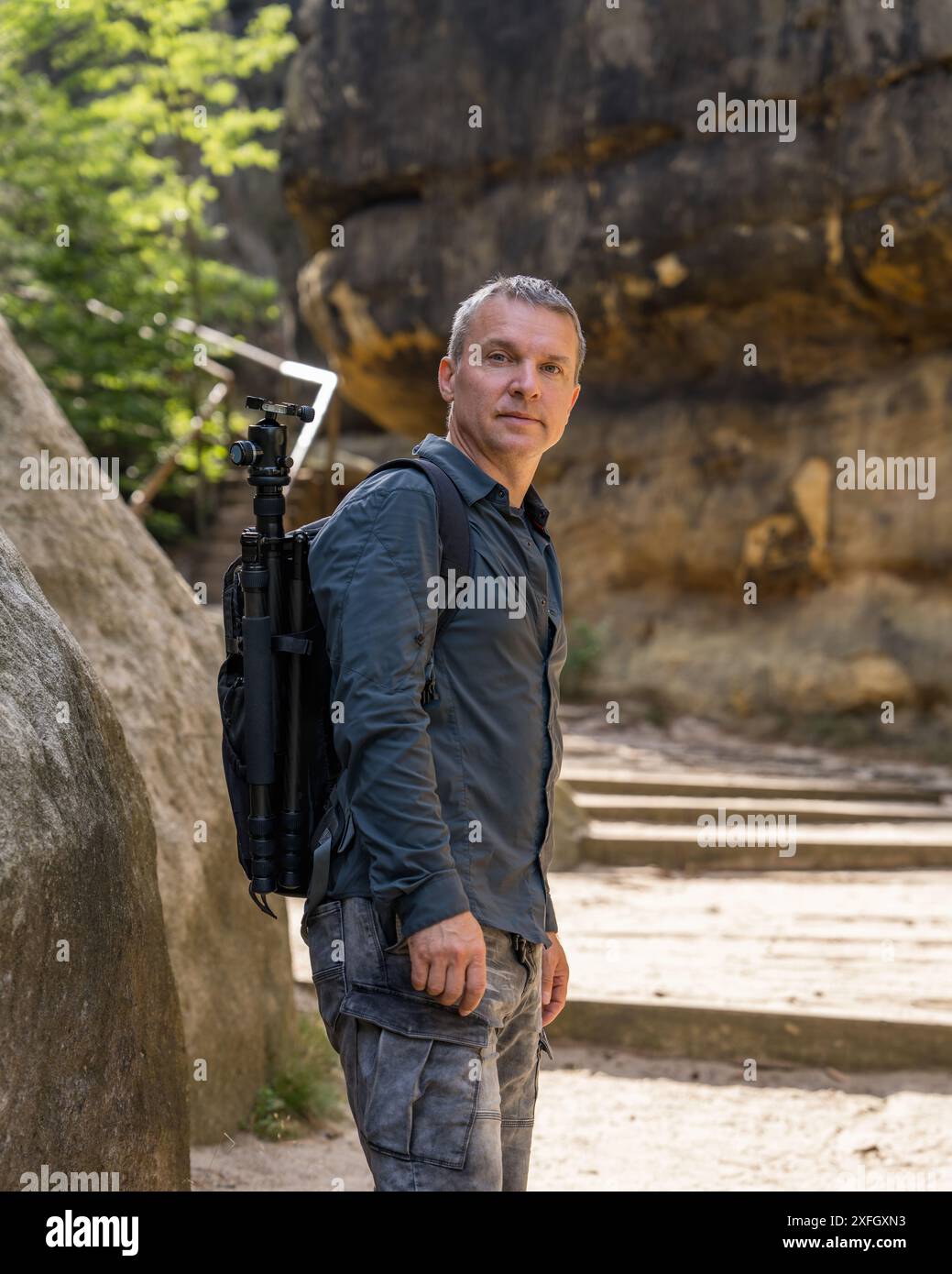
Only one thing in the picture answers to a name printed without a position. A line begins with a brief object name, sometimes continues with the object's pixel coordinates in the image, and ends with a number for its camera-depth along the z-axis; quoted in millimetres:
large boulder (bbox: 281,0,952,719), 15124
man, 3665
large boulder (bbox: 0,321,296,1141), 5024
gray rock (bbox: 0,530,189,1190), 3722
